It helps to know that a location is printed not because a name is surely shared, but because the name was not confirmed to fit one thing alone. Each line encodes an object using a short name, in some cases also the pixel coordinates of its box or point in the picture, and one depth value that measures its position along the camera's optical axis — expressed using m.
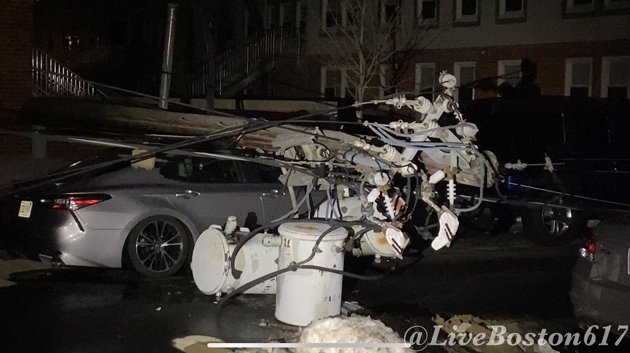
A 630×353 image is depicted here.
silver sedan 9.09
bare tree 23.06
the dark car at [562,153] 12.60
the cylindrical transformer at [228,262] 8.10
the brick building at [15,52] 16.02
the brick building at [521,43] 21.53
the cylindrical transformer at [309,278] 7.46
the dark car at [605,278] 6.67
